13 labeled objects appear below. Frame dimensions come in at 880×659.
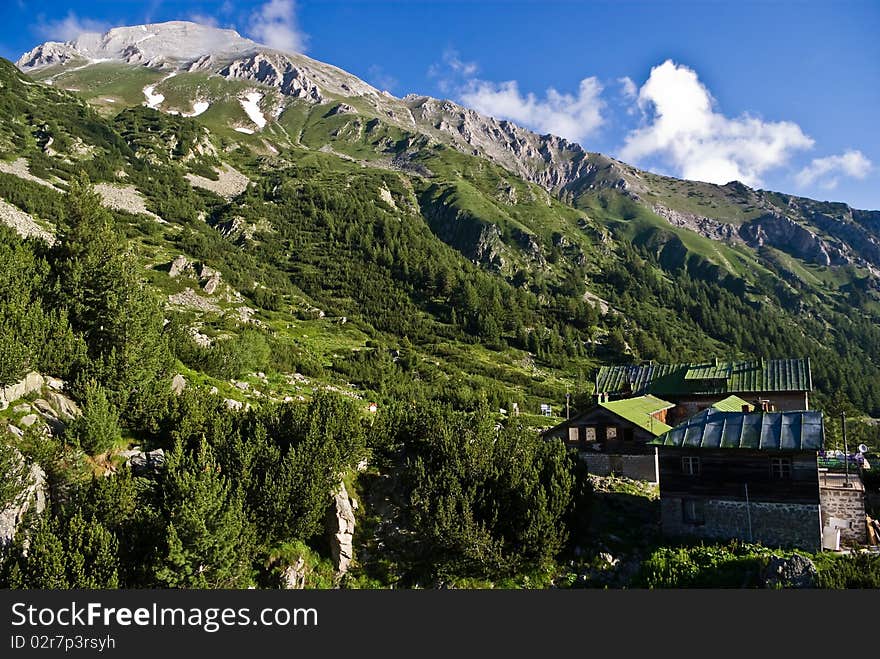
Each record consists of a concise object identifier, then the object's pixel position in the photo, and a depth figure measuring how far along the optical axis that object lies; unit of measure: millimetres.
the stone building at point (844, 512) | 30500
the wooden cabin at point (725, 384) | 55812
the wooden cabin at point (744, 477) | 26812
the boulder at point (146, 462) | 21734
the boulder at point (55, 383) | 23169
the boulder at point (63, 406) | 21942
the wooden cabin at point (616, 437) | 39250
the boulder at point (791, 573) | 19109
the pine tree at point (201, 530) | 17173
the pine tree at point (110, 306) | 24547
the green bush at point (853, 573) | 18438
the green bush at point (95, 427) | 20281
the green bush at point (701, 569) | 21594
